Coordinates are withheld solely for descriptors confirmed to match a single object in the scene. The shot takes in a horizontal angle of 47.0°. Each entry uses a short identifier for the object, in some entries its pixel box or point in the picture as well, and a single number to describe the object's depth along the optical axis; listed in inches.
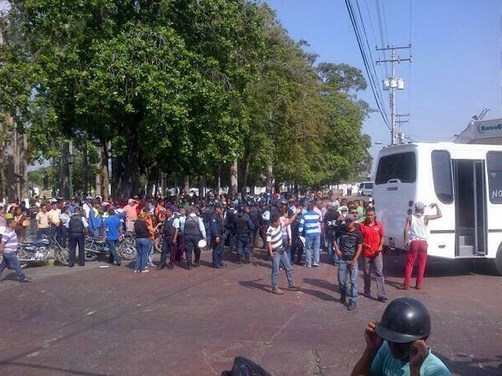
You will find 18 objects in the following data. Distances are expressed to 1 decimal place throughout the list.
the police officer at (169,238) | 603.5
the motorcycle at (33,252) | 625.3
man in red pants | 465.7
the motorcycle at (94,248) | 676.1
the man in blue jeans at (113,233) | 641.0
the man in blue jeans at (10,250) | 515.8
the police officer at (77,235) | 616.7
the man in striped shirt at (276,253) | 461.1
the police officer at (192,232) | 595.8
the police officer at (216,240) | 609.9
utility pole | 1681.5
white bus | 518.3
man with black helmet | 112.5
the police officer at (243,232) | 637.3
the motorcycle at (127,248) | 681.6
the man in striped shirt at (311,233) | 596.8
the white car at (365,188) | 2132.6
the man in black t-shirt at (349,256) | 397.7
